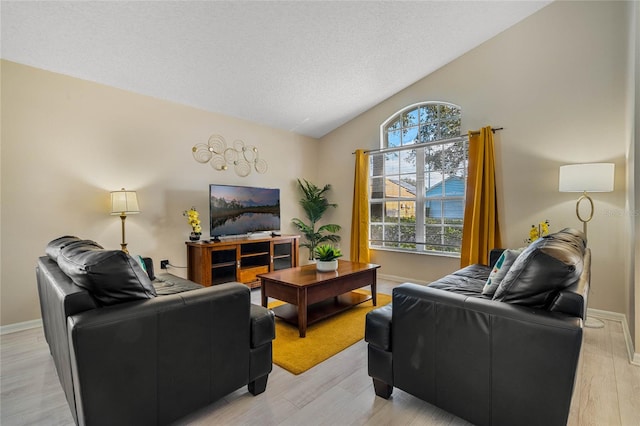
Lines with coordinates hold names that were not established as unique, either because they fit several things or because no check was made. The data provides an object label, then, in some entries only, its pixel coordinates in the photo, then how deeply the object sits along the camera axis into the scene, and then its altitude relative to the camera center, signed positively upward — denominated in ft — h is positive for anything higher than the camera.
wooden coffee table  8.72 -2.47
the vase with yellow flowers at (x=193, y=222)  12.65 -0.55
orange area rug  7.23 -3.54
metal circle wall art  13.69 +2.51
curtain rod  12.69 +3.14
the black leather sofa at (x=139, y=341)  4.11 -2.04
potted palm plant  17.46 -0.56
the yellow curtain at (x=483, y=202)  12.26 +0.34
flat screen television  13.14 -0.04
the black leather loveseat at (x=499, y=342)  4.03 -2.00
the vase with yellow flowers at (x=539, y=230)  10.82 -0.71
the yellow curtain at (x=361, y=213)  16.34 -0.18
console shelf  12.24 -2.18
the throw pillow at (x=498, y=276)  5.69 -1.29
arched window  13.80 +1.44
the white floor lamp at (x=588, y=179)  9.11 +0.98
